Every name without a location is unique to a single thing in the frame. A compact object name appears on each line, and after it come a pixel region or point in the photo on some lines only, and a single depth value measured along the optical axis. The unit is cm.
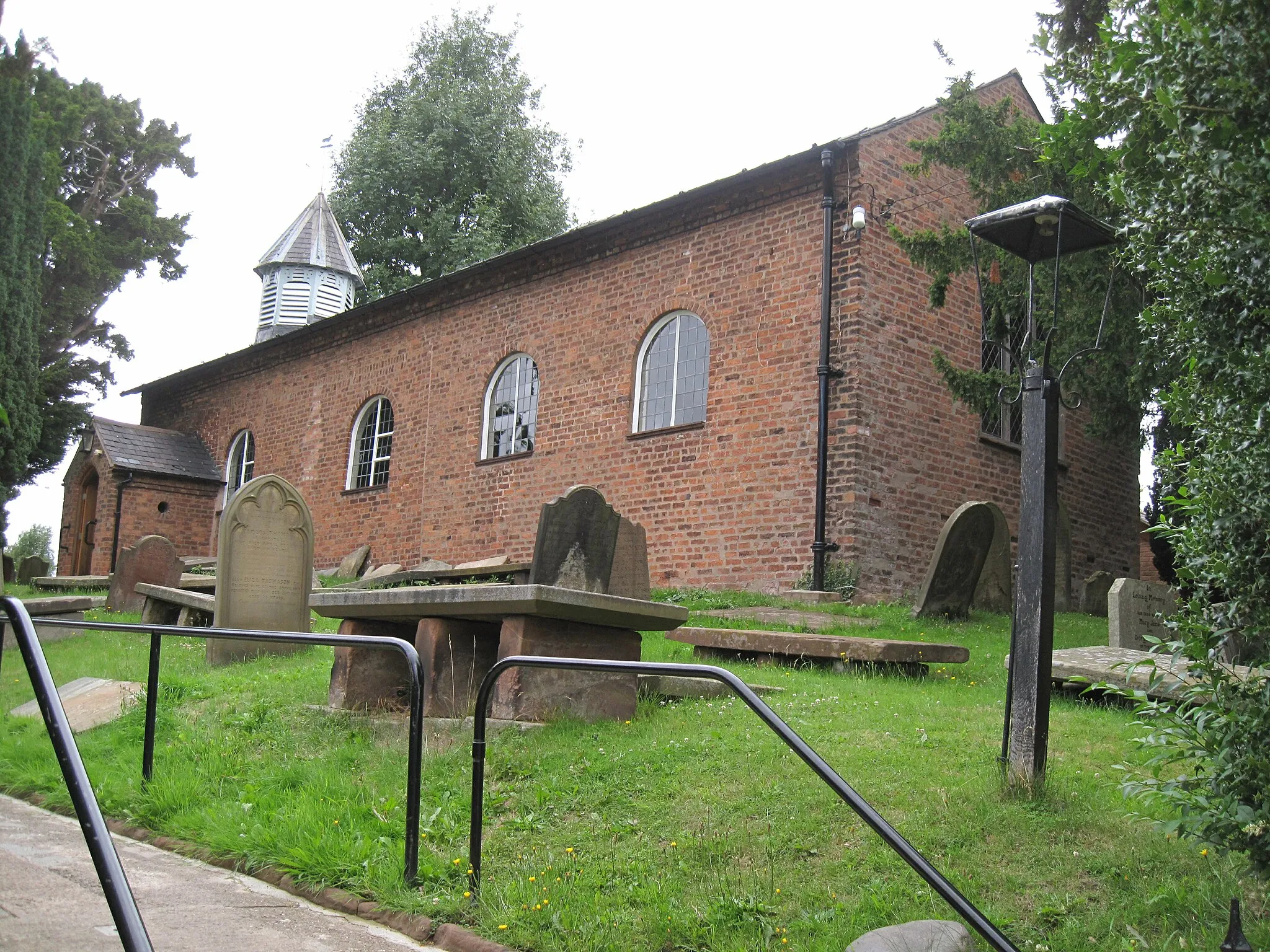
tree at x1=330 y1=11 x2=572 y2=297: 3616
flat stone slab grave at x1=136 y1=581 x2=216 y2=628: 1165
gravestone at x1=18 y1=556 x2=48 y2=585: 2481
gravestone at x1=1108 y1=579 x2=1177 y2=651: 901
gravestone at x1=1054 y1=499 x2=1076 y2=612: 1516
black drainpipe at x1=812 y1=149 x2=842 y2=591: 1397
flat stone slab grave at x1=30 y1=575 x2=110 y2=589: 1928
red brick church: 1461
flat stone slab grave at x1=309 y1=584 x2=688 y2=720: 644
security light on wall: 1433
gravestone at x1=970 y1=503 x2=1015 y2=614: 1295
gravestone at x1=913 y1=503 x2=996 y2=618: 1155
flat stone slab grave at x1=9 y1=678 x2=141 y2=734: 736
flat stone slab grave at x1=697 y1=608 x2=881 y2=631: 1148
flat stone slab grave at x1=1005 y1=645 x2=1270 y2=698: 697
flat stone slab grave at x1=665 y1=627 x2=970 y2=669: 841
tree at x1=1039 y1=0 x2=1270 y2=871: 346
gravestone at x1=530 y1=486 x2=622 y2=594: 886
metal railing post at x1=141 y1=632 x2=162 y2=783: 593
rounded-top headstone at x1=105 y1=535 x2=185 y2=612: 1493
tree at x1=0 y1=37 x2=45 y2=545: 2062
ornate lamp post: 497
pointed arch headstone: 1018
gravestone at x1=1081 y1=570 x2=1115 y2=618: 1569
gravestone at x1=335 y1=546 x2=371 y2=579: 2125
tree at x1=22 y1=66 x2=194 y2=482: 2866
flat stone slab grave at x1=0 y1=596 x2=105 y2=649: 1238
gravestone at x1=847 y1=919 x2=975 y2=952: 350
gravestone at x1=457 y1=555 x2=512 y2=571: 1456
